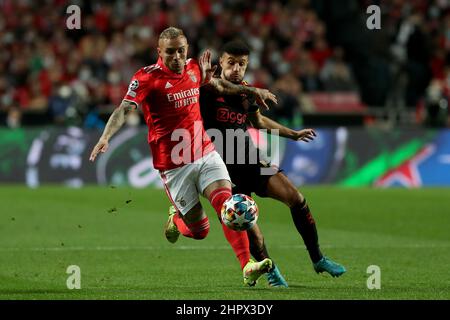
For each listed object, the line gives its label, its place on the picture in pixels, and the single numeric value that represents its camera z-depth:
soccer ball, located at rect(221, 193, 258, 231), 17.14
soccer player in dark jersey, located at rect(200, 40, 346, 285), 18.97
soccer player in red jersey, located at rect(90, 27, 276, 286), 17.98
